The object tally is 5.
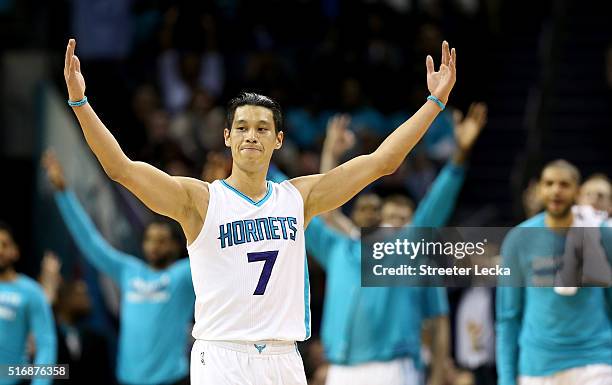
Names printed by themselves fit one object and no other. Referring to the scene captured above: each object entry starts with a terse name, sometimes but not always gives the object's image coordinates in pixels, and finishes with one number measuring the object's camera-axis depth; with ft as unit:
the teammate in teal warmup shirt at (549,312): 55.77
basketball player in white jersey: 39.45
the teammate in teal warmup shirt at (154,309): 69.62
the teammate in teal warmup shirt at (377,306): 65.36
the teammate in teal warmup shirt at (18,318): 67.15
